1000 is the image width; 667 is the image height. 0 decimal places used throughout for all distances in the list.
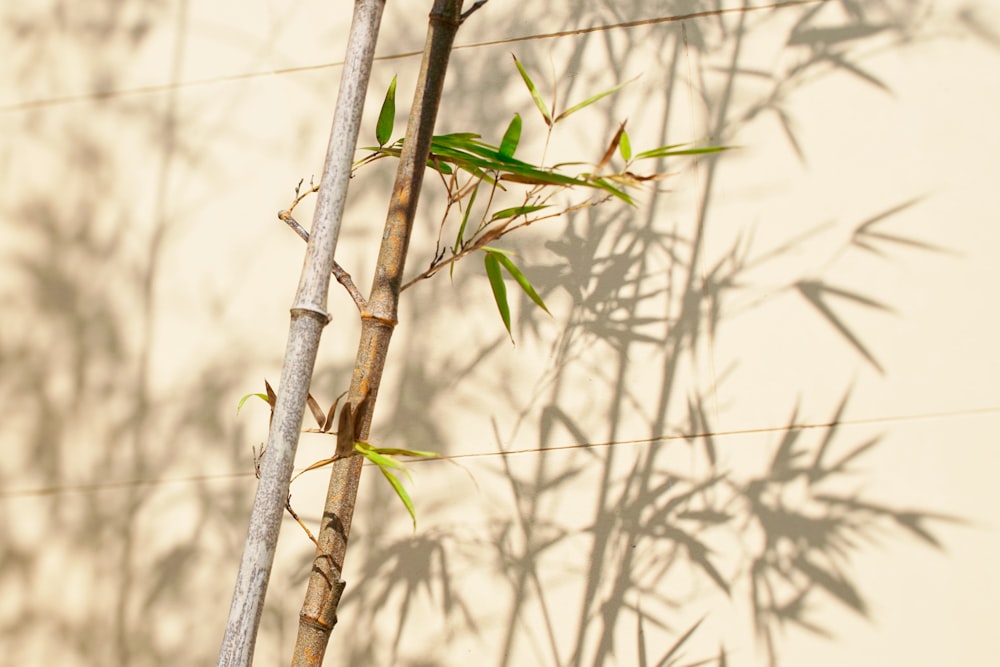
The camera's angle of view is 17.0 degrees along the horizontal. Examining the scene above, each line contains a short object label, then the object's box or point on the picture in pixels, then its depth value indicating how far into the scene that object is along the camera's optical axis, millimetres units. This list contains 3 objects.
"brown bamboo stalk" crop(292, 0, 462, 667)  2496
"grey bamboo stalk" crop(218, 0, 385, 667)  2436
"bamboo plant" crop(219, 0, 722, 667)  2441
